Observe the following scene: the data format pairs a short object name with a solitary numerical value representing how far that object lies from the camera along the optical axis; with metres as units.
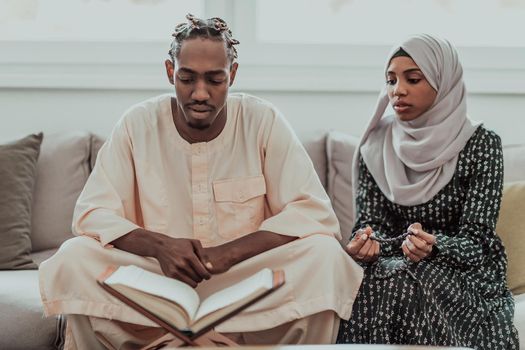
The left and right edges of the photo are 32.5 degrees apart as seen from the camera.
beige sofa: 3.13
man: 2.37
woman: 2.49
